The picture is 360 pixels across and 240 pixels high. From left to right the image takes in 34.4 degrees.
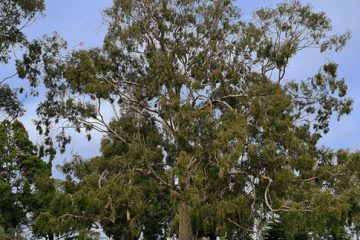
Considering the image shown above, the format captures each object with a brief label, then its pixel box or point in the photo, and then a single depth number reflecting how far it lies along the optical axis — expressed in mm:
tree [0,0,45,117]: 22875
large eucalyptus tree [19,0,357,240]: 21938
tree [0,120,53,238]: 37062
